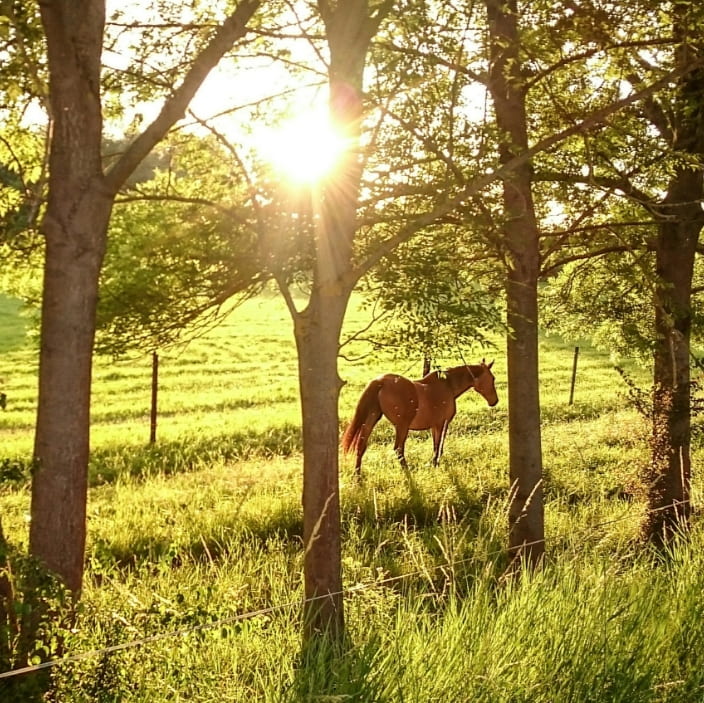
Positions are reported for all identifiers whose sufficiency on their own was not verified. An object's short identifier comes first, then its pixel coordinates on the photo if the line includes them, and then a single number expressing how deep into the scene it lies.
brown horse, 15.28
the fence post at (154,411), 18.28
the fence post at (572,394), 27.89
